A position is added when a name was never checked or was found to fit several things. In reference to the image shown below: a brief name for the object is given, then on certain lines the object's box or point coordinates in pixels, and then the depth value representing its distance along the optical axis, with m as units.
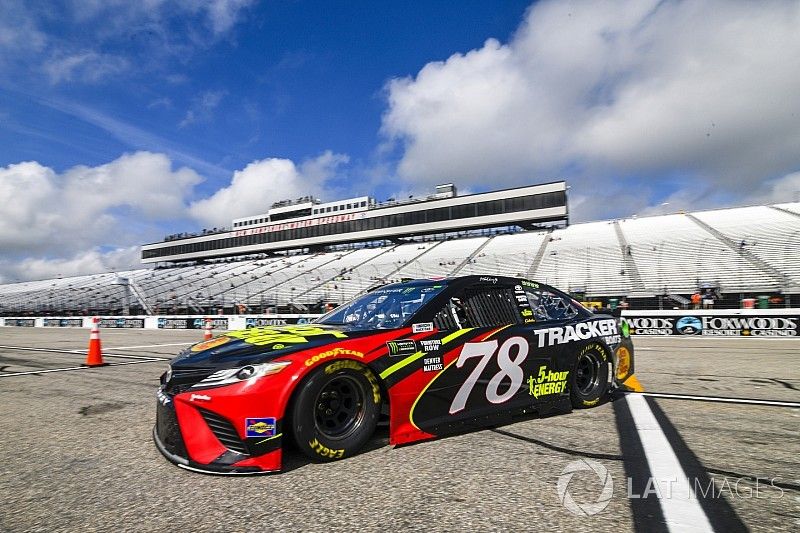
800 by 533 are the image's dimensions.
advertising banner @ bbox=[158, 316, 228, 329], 25.22
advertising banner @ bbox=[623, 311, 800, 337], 14.79
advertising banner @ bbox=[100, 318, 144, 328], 29.67
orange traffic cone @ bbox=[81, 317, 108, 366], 8.52
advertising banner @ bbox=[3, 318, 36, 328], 37.73
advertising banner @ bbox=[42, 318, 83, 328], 33.19
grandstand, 23.80
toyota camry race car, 2.86
